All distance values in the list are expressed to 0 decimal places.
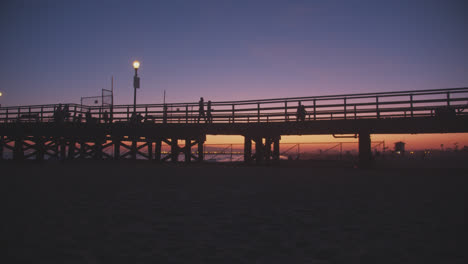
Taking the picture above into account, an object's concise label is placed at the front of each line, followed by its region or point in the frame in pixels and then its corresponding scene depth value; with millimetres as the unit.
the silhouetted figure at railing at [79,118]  23853
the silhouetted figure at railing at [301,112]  17594
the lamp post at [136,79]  20500
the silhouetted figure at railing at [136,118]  21959
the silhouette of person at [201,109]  20562
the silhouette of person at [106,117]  22944
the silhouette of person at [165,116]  21570
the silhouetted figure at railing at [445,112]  14648
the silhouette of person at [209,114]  19953
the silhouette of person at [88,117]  23744
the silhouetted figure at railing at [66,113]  23273
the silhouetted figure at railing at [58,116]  23328
